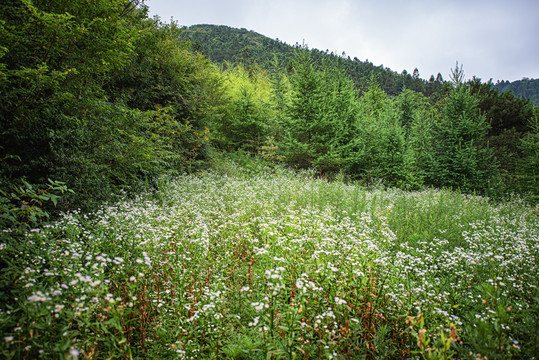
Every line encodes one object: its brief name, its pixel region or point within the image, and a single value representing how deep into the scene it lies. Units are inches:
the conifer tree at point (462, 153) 512.1
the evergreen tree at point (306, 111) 612.7
